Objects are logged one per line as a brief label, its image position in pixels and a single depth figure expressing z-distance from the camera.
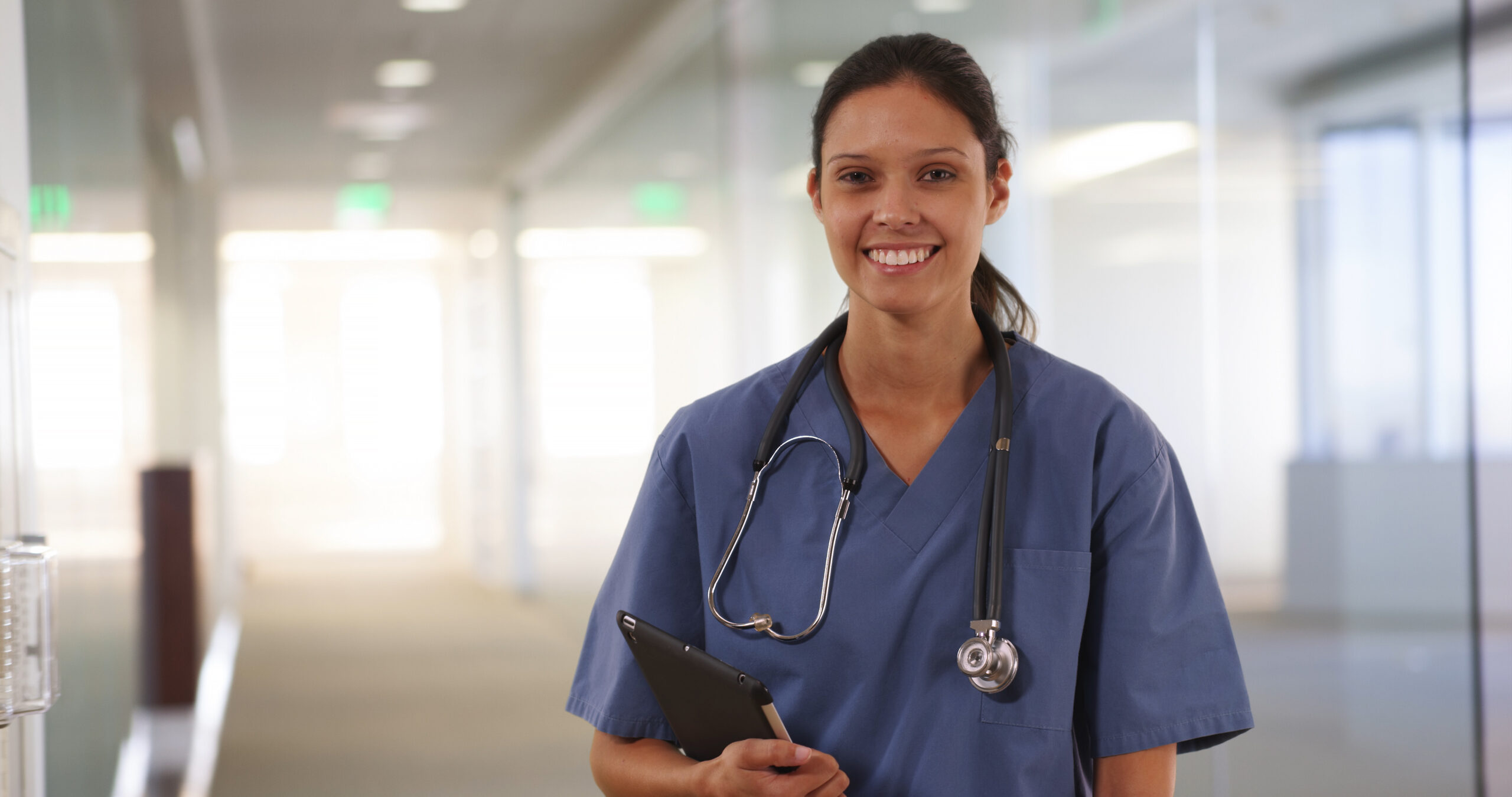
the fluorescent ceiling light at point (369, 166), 9.51
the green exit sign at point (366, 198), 10.85
